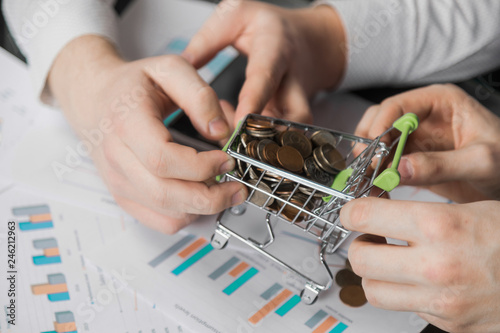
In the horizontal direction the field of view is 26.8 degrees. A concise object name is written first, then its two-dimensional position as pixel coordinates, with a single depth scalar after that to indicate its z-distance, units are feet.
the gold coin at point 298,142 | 1.98
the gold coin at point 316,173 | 1.96
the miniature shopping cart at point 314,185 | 1.89
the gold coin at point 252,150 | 1.94
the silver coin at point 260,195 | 1.95
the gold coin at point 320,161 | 1.98
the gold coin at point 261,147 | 1.94
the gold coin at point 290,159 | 1.93
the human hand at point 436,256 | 1.84
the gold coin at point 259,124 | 1.99
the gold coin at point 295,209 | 1.93
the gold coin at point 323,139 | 2.03
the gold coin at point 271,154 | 1.93
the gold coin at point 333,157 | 1.98
